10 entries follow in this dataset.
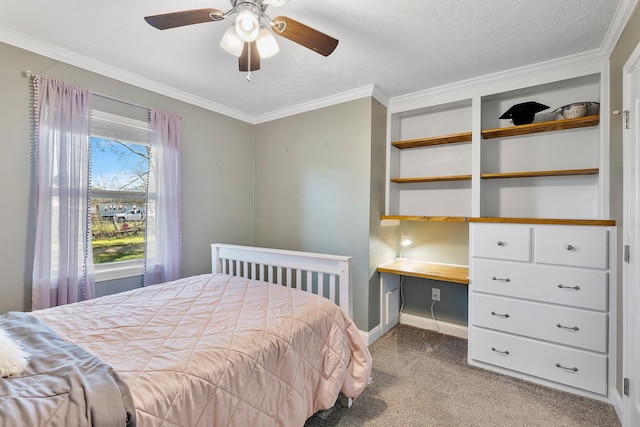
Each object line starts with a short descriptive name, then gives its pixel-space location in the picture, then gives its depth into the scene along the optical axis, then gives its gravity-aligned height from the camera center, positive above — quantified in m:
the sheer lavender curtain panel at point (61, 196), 2.00 +0.11
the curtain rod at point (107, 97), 1.98 +0.93
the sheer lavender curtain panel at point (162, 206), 2.64 +0.06
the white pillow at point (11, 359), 0.93 -0.48
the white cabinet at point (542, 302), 1.91 -0.60
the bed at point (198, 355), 0.87 -0.54
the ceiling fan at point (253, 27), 1.39 +0.92
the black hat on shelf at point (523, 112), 2.34 +0.85
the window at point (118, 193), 2.38 +0.17
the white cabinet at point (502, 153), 2.28 +0.57
